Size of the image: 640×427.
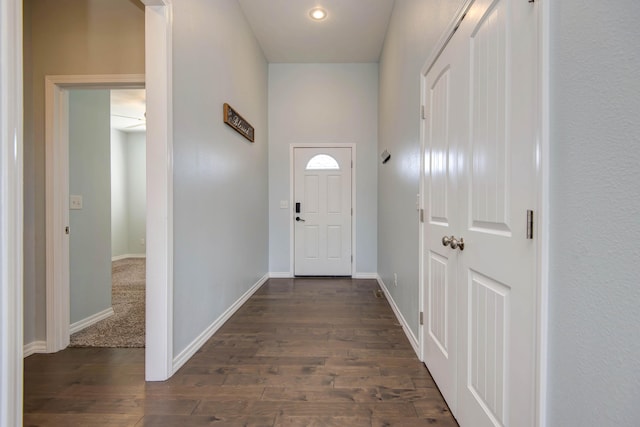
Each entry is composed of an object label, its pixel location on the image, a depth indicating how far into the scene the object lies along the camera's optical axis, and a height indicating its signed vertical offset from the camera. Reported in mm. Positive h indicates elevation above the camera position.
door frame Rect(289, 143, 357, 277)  4172 +216
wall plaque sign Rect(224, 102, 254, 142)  2541 +881
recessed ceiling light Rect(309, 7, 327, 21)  2996 +2136
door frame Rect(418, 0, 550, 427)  743 -5
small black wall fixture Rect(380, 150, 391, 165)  3164 +627
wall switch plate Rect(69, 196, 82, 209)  2307 +63
